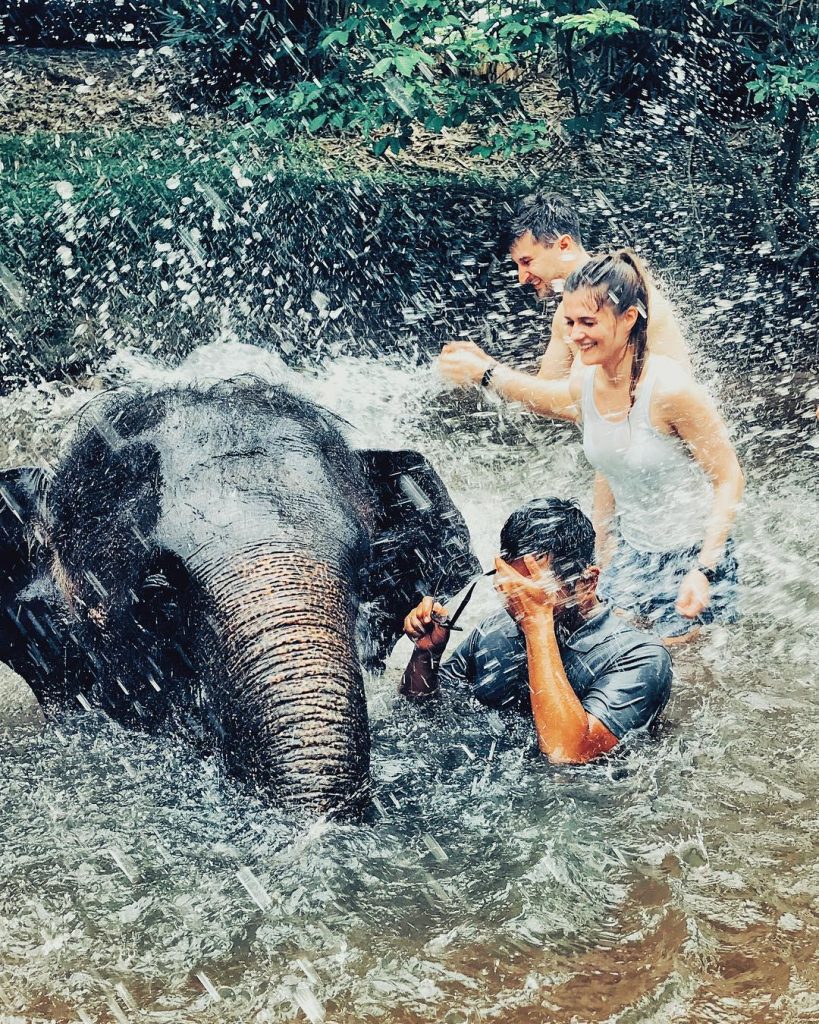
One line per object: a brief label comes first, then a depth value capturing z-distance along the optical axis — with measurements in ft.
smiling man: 14.71
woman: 11.96
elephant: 9.60
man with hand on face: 10.64
